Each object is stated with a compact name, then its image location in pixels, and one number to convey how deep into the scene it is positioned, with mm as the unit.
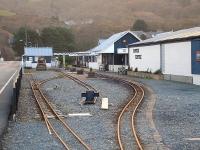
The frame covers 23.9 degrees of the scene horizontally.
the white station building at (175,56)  35219
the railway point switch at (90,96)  22406
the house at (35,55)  84562
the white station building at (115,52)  63278
